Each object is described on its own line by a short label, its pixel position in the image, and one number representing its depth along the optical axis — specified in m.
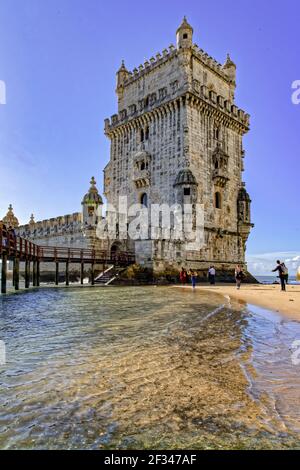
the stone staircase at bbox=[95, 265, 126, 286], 23.44
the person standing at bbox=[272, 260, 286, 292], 15.50
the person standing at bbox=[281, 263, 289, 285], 15.59
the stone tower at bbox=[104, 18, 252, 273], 25.28
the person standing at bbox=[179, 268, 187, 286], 23.39
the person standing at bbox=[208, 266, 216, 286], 21.22
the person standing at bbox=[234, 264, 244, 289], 18.33
